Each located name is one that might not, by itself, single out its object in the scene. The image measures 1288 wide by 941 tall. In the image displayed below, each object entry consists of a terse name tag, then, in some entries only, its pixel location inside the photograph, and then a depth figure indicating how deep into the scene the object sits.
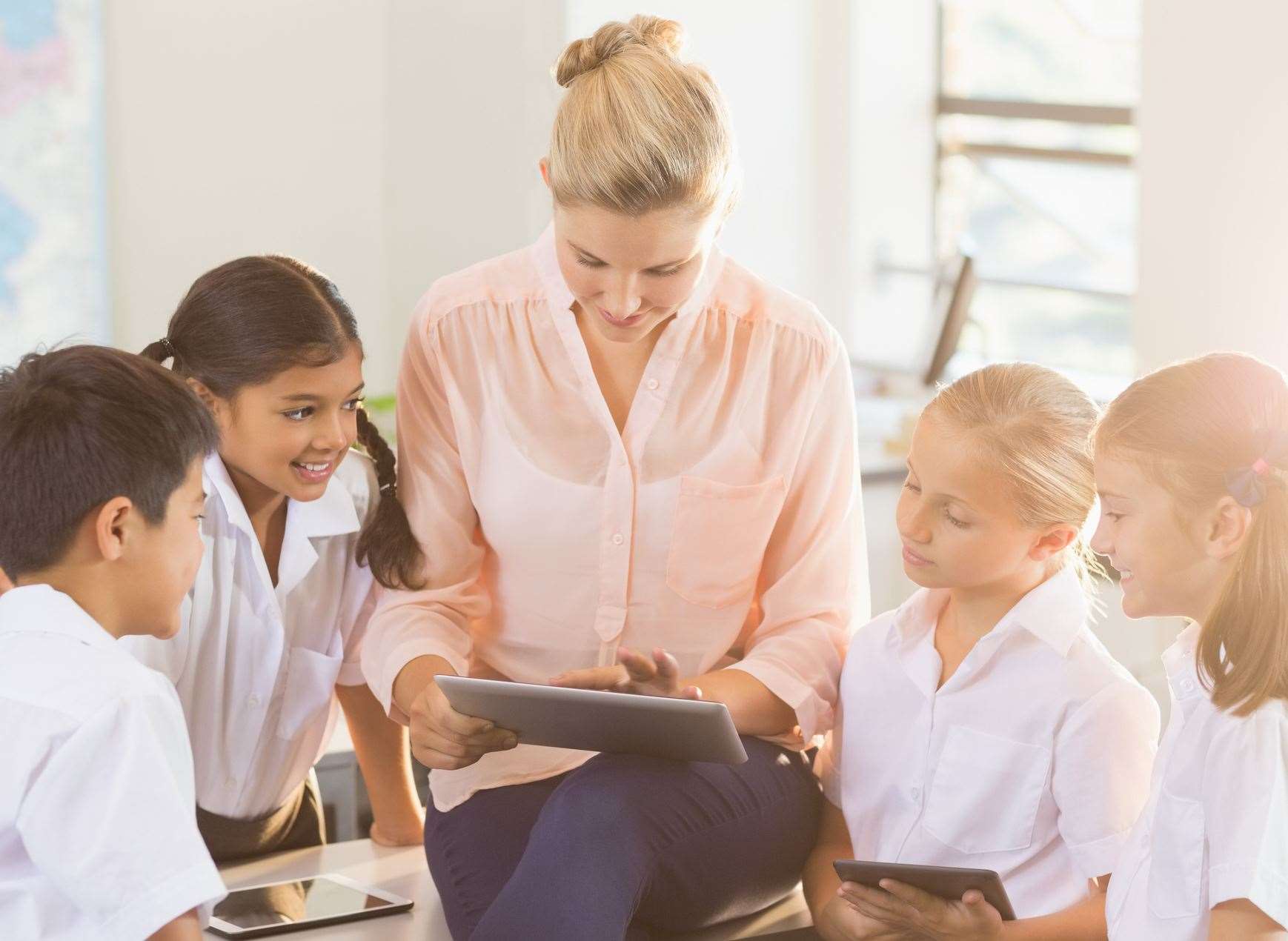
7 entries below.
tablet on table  2.95
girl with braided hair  3.04
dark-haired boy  2.56
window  4.65
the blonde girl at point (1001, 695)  2.82
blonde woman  2.92
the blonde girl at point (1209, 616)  2.60
